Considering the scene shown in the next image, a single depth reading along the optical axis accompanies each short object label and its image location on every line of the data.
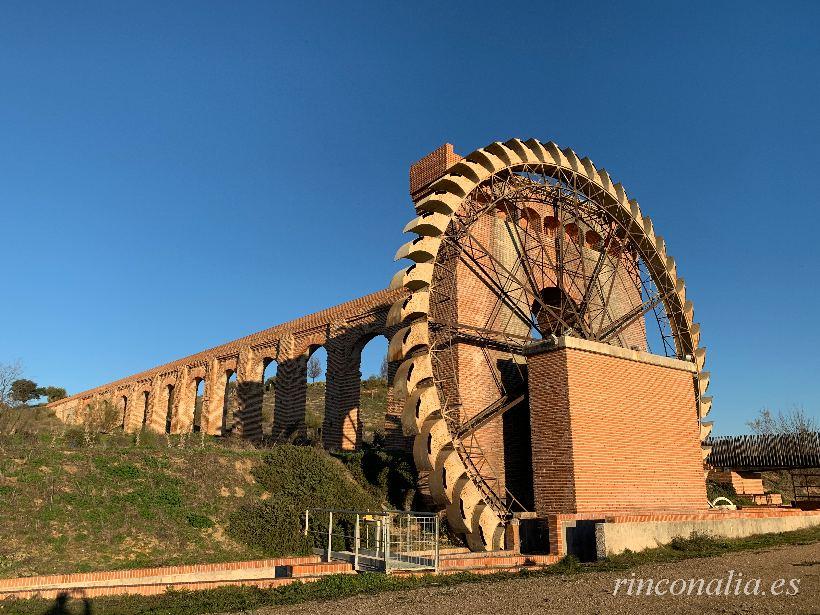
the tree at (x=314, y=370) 65.19
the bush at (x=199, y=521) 9.98
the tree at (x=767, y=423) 40.03
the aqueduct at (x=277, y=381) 17.44
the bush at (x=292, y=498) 10.09
